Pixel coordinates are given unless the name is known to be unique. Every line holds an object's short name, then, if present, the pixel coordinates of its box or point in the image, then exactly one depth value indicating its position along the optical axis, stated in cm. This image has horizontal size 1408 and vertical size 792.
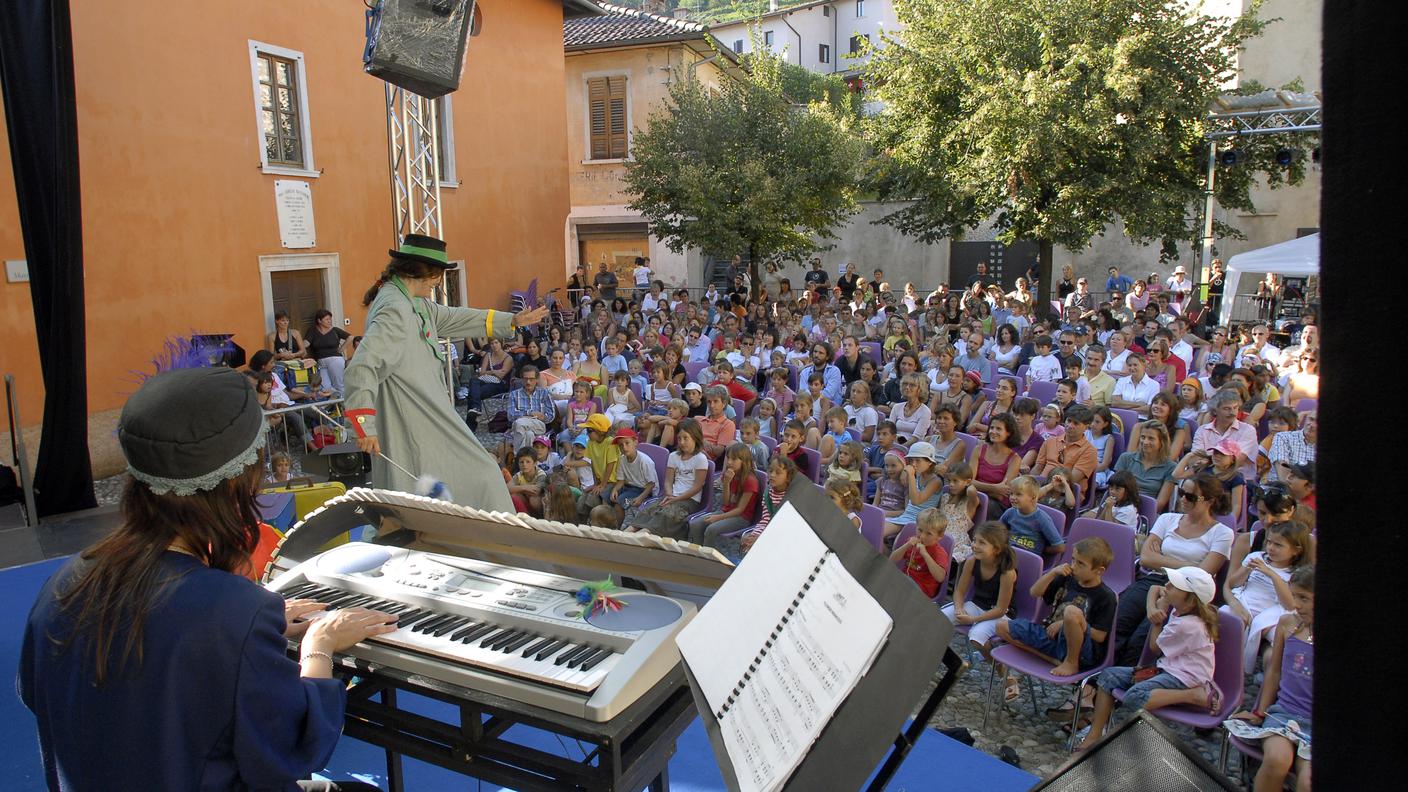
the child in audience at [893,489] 654
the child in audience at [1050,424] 685
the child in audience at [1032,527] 532
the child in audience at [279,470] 674
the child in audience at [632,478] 754
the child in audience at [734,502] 670
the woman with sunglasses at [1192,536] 488
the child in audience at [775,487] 631
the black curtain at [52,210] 701
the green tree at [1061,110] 1338
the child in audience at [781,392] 895
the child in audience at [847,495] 569
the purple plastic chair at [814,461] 696
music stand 133
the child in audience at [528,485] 713
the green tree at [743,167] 1692
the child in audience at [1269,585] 421
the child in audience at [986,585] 477
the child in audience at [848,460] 668
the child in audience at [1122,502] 552
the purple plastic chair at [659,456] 760
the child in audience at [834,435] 730
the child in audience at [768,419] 829
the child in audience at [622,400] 936
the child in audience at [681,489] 706
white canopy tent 1126
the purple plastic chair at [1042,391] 873
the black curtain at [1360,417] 66
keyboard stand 199
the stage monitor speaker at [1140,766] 212
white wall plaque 1229
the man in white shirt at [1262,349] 896
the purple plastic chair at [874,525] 565
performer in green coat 398
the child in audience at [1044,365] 929
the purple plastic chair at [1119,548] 500
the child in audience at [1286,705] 337
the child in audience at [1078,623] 427
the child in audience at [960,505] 570
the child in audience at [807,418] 759
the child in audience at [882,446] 714
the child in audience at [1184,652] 387
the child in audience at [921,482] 618
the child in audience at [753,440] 744
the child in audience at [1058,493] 609
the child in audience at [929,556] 514
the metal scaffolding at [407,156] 900
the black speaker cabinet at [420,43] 721
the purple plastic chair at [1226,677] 384
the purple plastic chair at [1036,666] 423
